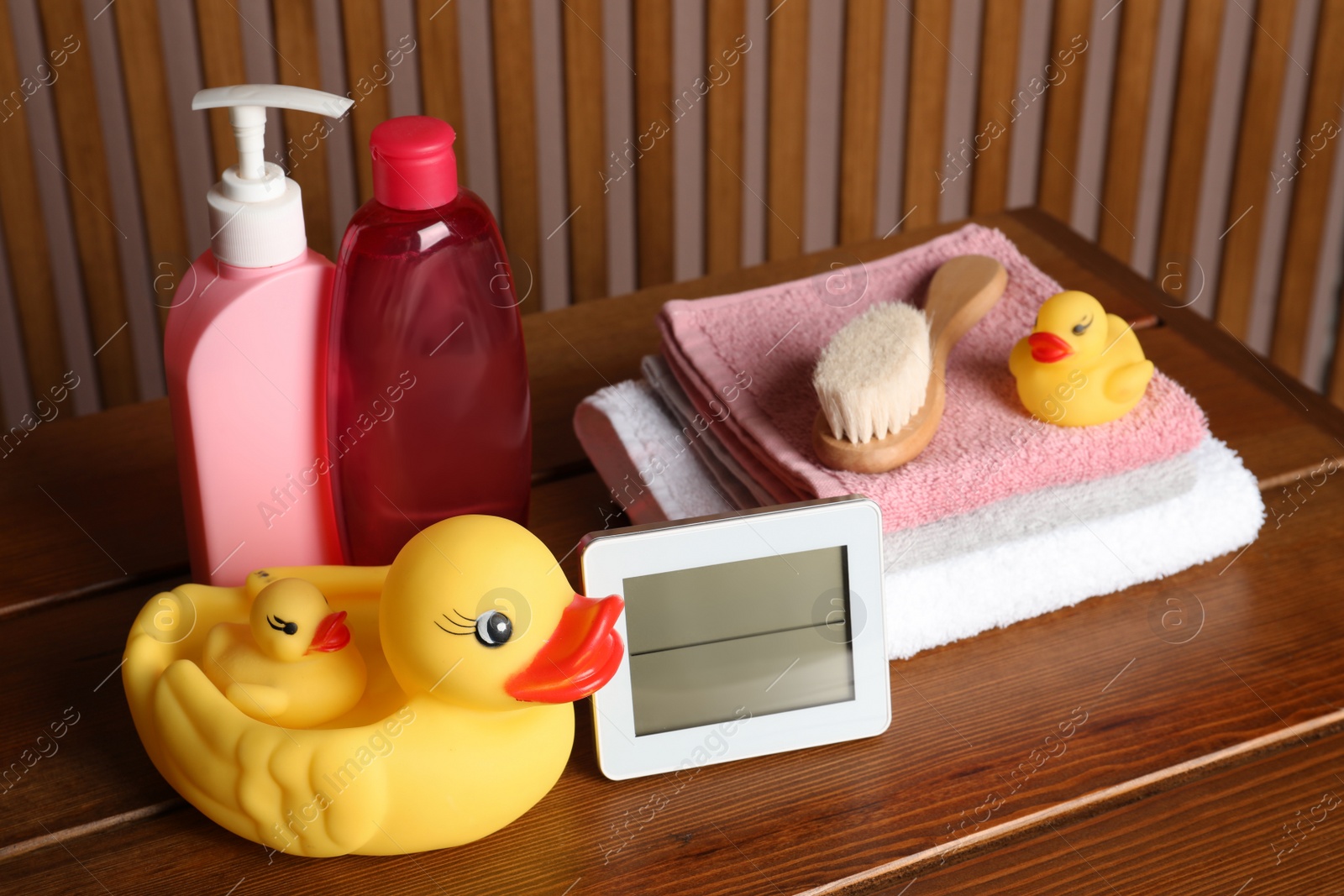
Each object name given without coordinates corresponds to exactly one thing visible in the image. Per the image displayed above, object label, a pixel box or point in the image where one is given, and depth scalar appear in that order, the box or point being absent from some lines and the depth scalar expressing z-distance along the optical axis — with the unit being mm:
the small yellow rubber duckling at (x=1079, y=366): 663
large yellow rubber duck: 475
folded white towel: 627
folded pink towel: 642
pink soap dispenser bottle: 556
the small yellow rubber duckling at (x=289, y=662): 505
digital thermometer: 555
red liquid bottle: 569
